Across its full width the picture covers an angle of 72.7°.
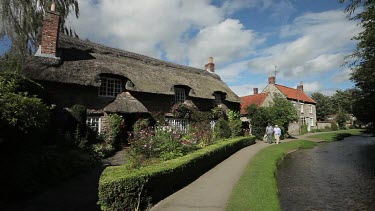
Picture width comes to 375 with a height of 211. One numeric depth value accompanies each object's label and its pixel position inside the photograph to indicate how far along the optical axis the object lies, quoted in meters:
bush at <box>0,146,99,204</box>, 7.45
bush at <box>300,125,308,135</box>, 38.87
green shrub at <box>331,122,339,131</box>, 48.40
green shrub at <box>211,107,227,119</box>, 22.69
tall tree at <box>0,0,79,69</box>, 17.92
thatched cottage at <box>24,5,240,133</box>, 14.39
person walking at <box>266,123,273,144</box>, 22.65
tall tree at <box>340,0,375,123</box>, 14.87
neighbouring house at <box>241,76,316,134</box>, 37.50
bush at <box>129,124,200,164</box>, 9.27
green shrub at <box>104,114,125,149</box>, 15.10
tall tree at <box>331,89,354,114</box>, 68.74
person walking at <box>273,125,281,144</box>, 22.58
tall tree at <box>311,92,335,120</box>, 67.31
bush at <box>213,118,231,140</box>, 21.42
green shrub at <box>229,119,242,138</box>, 22.71
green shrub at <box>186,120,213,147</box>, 14.51
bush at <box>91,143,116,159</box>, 12.84
